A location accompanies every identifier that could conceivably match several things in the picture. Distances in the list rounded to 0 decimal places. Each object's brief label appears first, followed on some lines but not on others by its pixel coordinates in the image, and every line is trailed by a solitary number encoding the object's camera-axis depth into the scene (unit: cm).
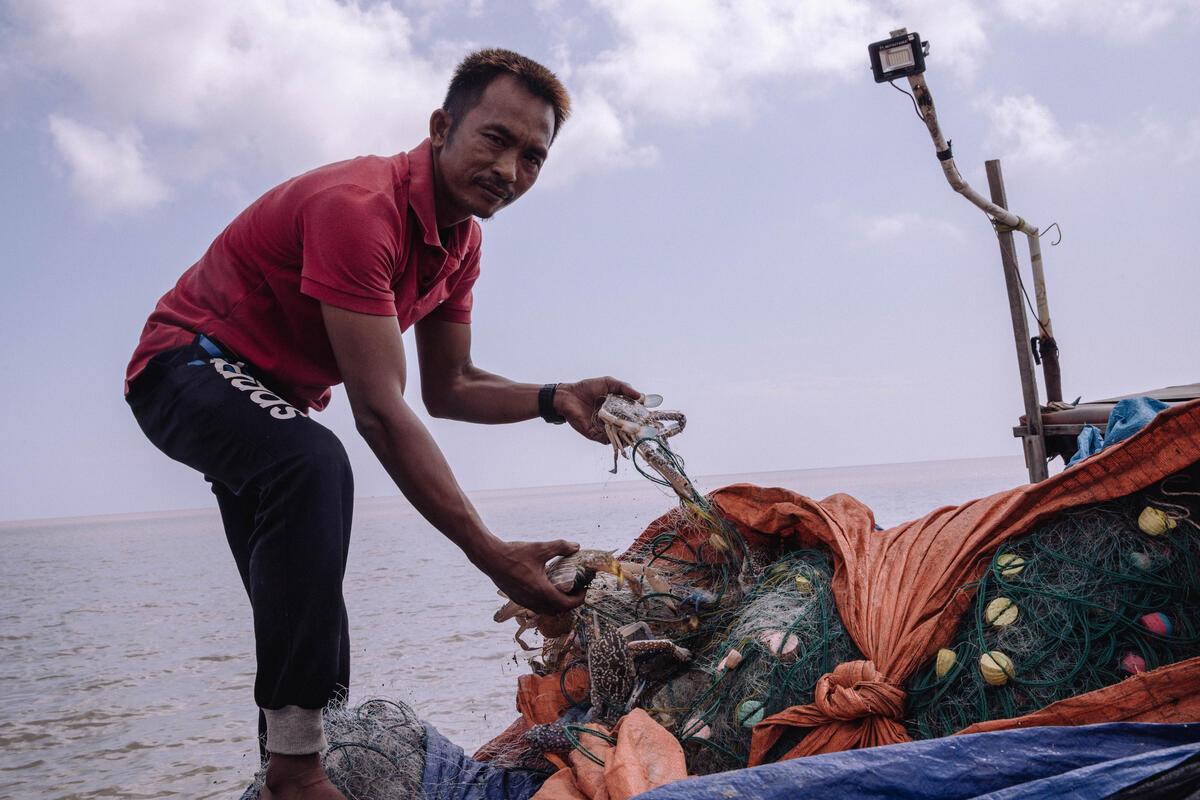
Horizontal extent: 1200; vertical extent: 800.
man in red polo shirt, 197
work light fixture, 613
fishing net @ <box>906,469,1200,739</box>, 192
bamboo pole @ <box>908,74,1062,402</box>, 629
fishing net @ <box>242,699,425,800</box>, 217
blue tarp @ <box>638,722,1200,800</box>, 129
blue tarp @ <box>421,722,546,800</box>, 223
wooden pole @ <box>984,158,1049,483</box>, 538
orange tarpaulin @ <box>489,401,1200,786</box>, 169
